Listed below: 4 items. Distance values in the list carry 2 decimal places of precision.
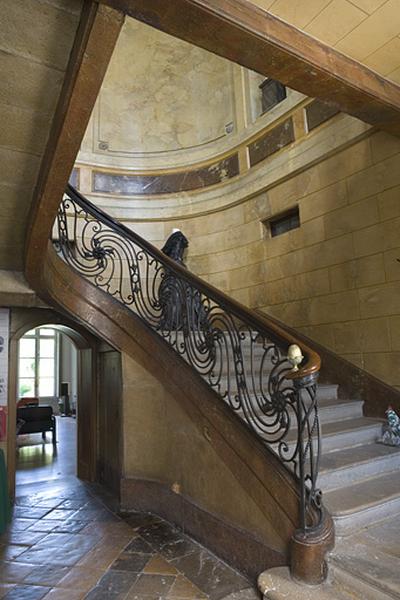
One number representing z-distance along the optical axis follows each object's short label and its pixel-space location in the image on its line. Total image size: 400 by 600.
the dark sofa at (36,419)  7.68
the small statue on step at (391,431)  2.87
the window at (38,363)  13.80
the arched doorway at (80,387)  4.51
